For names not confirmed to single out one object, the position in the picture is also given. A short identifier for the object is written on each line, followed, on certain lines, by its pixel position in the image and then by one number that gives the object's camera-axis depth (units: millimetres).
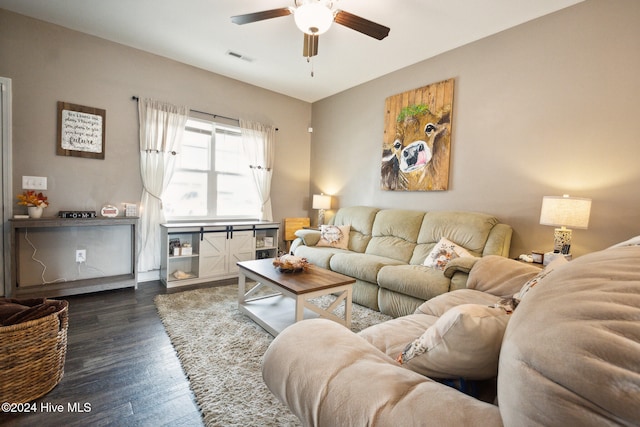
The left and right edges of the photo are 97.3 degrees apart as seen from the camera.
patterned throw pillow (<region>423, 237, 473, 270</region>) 2729
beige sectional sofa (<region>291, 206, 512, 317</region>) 2504
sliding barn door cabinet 3536
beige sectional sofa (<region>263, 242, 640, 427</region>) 420
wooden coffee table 2150
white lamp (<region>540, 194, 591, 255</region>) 2164
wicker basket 1451
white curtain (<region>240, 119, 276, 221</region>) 4445
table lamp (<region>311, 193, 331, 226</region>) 4629
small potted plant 2812
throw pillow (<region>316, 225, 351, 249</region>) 3887
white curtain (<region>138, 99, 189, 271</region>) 3561
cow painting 3367
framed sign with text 3111
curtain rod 3969
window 3965
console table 2791
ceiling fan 1893
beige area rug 1495
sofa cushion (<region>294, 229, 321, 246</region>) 3877
